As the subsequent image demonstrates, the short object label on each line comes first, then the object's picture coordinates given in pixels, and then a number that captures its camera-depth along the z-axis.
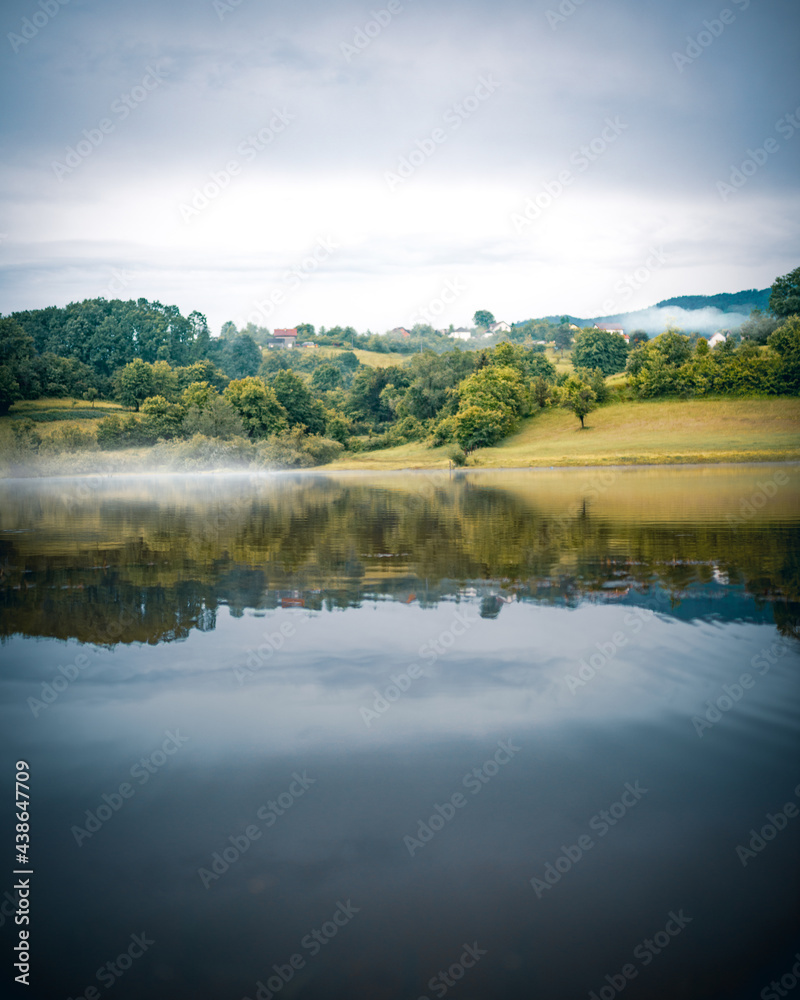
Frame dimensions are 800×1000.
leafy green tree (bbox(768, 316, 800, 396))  96.12
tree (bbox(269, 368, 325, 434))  124.88
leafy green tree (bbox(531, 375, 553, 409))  115.25
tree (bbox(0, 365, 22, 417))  116.94
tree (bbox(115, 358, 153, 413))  135.62
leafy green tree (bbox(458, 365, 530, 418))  105.00
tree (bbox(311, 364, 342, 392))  191.00
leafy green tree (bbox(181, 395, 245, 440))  109.19
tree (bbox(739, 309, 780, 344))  117.69
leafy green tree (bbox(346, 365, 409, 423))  145.00
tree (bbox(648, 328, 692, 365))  110.19
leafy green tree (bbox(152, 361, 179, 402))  137.75
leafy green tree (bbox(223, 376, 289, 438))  115.75
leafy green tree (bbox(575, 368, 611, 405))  108.50
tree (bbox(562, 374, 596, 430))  100.62
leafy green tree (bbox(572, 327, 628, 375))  153.62
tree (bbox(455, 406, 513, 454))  100.50
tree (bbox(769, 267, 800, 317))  124.75
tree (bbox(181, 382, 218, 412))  117.19
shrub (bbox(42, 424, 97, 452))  100.62
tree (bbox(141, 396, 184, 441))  111.62
